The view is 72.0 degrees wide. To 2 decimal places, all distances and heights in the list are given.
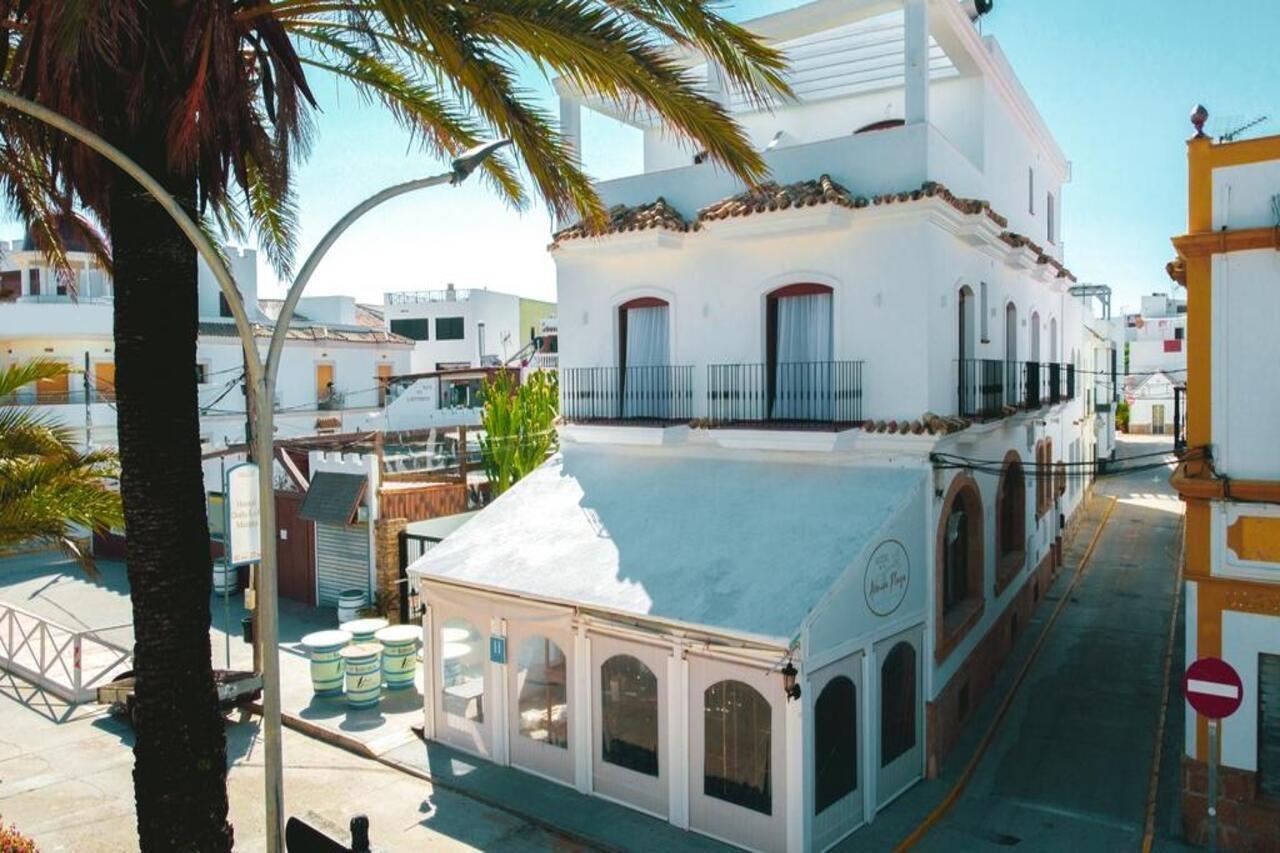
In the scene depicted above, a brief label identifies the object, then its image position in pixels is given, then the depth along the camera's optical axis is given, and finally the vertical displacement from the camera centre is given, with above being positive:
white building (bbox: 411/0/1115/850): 10.40 -1.34
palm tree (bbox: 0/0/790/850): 6.50 +2.11
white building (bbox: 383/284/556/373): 54.72 +4.68
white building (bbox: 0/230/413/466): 31.41 +1.86
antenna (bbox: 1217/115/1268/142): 10.33 +3.05
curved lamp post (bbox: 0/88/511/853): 6.31 -0.42
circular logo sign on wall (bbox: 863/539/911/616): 10.86 -2.32
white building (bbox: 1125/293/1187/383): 68.56 +4.10
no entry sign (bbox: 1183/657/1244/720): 8.77 -2.97
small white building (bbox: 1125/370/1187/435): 60.16 -0.92
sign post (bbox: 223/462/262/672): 11.41 -1.51
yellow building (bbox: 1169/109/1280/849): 9.91 -0.90
